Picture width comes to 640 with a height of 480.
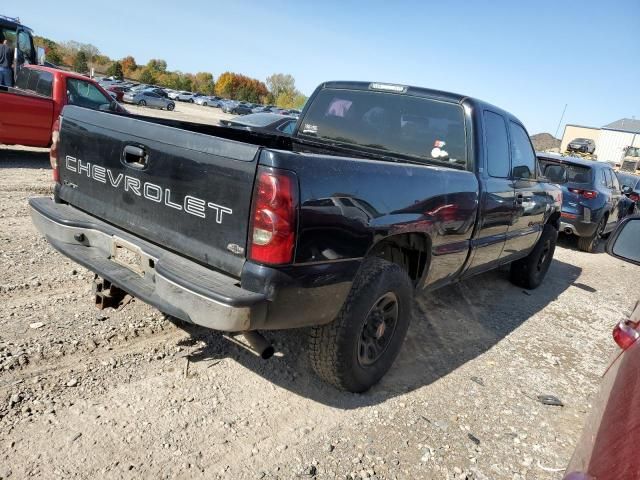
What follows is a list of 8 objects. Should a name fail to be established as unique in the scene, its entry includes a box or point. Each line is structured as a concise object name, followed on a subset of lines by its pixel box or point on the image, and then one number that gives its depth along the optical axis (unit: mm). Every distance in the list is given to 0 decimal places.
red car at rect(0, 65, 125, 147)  7840
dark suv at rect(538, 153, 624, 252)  8500
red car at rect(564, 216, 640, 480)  1153
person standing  10334
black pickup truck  2213
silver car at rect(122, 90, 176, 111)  41031
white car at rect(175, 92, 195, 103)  64250
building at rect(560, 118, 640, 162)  52188
